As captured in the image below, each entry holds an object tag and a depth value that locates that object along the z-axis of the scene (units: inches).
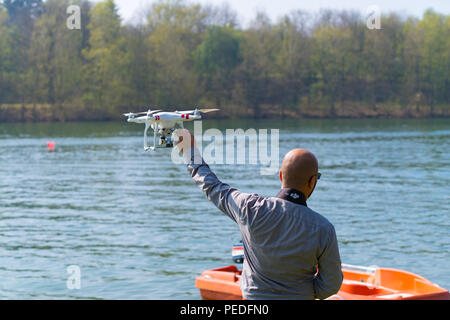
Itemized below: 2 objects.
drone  311.9
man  321.4
